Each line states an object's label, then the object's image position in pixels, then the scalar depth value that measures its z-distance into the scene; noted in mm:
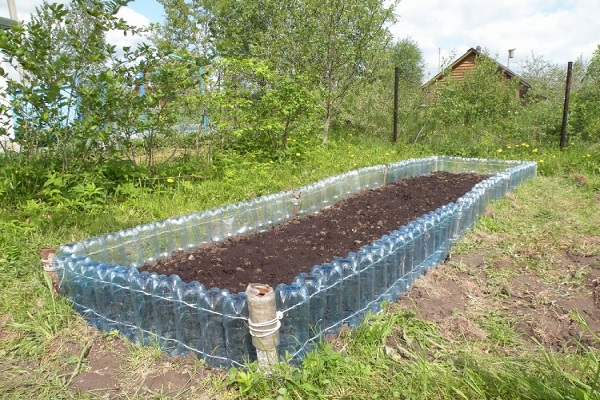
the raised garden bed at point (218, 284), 2244
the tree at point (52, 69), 3883
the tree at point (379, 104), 11148
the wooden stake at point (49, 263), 2869
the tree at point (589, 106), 8672
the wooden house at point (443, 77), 11144
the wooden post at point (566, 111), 8219
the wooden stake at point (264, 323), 2025
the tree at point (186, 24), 7340
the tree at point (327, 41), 9344
